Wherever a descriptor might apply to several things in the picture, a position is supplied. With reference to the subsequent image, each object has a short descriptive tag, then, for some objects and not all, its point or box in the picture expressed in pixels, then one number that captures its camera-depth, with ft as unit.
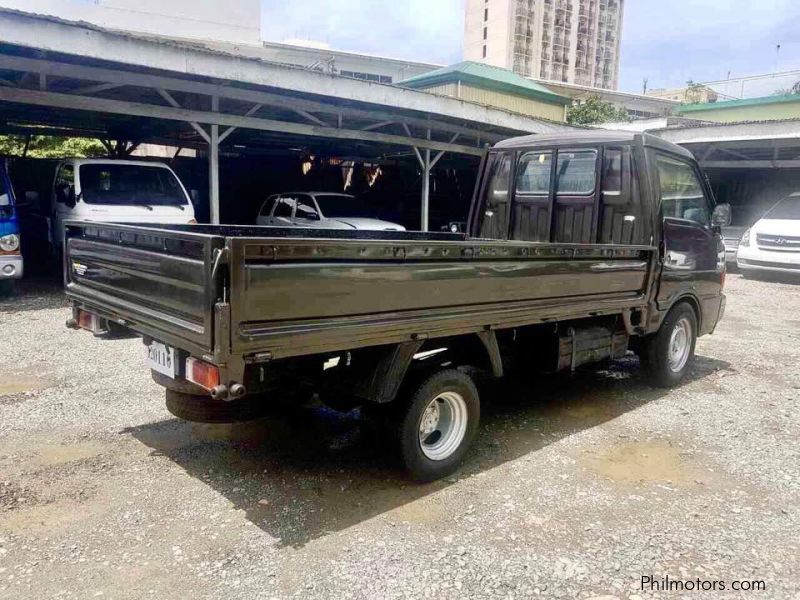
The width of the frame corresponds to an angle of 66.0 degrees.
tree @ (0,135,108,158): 66.37
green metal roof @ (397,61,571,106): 88.00
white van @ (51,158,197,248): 29.86
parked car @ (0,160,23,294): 27.32
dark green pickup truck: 9.46
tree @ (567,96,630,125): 132.26
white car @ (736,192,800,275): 43.75
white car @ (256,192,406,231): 40.34
